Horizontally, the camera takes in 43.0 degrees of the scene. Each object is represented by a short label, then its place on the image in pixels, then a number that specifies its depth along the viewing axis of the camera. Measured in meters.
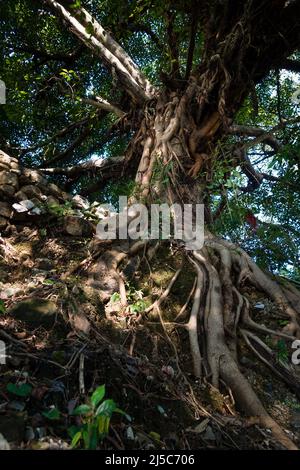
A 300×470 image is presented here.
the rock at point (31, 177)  3.54
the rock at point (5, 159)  3.53
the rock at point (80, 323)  2.06
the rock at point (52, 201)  3.40
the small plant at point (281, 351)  2.36
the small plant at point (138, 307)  2.44
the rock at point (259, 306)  2.78
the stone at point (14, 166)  3.53
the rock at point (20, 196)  3.32
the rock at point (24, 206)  3.18
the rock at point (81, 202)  3.60
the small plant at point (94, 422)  1.28
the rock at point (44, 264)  2.74
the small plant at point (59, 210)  3.31
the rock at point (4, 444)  1.23
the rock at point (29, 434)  1.31
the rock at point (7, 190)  3.27
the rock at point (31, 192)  3.39
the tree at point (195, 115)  2.57
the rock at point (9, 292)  2.26
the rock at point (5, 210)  3.17
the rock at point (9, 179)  3.33
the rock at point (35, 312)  2.02
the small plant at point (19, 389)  1.45
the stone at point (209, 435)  1.67
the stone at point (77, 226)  3.22
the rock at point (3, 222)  3.11
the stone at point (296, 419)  1.98
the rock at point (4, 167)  3.47
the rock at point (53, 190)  3.61
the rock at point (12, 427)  1.28
